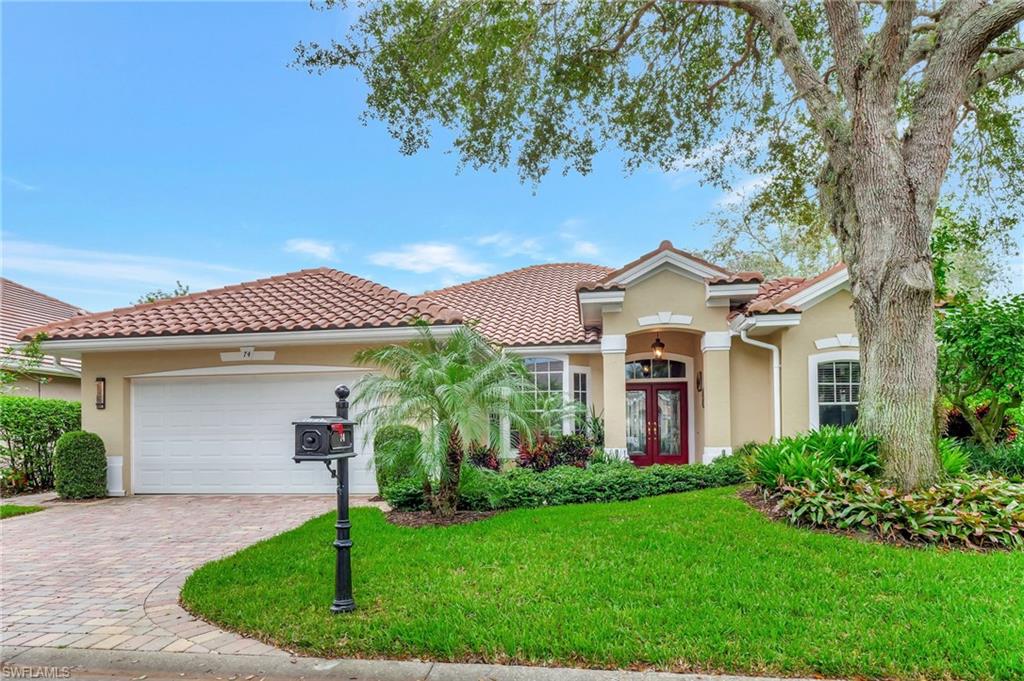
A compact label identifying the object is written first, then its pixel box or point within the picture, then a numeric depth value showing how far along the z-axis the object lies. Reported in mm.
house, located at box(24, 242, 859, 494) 9875
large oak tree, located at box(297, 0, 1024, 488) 6922
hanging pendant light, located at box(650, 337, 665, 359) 12992
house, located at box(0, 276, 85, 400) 13633
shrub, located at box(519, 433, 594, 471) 10945
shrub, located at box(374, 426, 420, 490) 7398
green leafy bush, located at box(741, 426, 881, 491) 6836
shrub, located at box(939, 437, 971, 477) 7160
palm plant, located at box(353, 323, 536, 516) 6875
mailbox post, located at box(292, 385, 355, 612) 4207
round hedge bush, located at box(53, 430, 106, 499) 9852
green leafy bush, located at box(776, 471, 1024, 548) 5758
